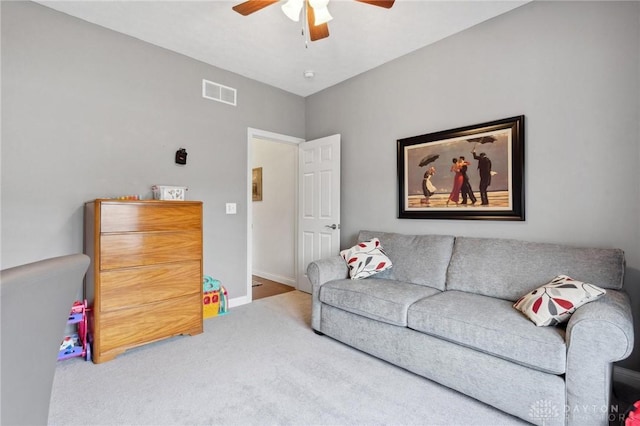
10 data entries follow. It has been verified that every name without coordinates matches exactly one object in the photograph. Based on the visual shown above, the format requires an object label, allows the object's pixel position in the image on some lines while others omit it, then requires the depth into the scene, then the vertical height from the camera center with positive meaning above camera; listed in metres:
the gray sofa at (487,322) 1.44 -0.66
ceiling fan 1.96 +1.33
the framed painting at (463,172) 2.47 +0.34
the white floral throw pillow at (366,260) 2.77 -0.46
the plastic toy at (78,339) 2.24 -0.98
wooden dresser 2.23 -0.49
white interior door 3.71 +0.10
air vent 3.35 +1.32
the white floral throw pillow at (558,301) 1.62 -0.50
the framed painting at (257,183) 5.17 +0.45
